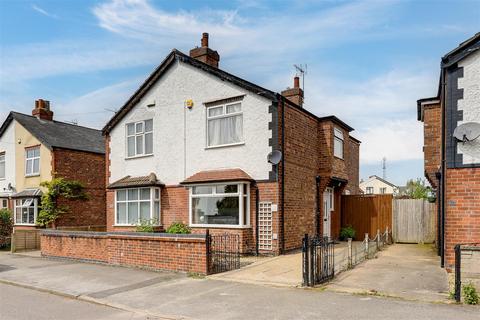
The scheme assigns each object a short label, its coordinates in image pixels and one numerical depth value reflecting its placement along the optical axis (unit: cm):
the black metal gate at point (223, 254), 1083
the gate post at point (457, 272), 742
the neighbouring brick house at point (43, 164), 2205
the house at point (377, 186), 6725
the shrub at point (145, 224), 1455
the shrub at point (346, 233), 1916
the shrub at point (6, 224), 2177
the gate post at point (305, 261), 891
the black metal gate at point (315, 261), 892
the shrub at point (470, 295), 725
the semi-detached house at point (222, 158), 1415
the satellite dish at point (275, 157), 1373
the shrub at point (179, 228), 1383
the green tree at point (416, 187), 3521
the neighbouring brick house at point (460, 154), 986
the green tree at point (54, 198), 2089
